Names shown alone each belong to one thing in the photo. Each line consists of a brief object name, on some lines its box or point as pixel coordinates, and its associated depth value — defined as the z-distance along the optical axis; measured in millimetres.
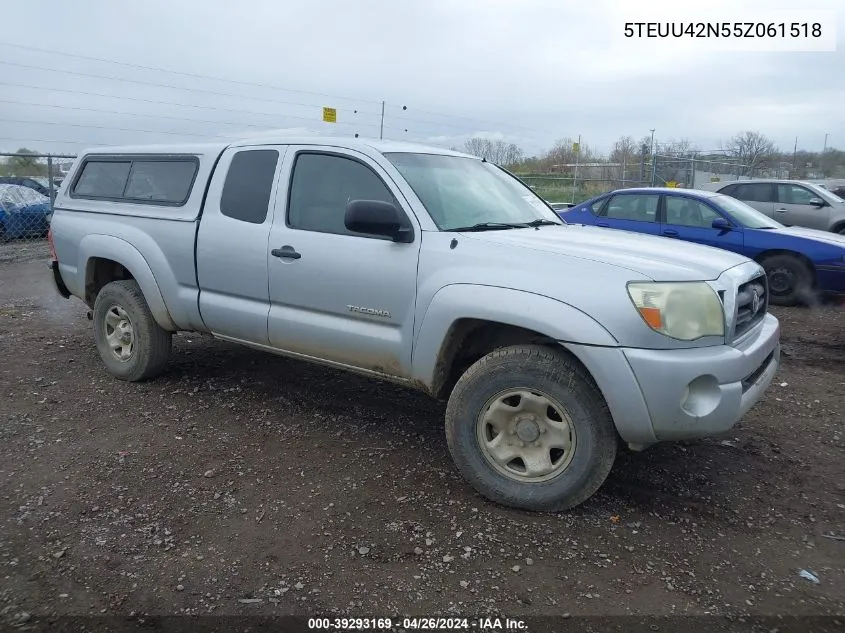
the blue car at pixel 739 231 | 8234
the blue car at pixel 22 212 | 12656
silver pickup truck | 3039
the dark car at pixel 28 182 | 12789
